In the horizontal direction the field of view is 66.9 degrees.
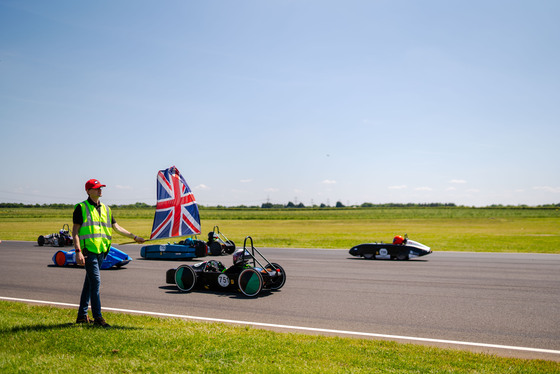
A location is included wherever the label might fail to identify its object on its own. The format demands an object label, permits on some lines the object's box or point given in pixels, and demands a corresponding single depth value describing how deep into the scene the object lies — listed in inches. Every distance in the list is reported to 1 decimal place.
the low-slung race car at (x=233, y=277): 427.8
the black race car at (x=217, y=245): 852.2
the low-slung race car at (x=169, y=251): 773.9
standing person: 280.4
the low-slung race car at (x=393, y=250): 792.3
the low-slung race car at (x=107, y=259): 623.2
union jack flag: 566.3
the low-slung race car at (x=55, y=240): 1070.4
